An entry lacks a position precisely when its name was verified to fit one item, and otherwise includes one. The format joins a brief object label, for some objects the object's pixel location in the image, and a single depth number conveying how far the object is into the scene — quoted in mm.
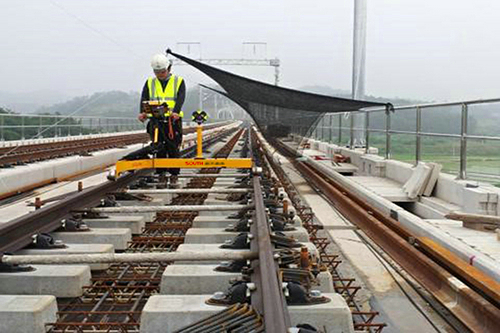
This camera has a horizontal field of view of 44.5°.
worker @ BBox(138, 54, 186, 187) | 8289
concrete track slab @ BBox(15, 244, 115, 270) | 3943
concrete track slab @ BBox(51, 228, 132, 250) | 4496
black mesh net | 9750
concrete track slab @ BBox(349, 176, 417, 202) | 8461
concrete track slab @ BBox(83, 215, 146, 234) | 5066
